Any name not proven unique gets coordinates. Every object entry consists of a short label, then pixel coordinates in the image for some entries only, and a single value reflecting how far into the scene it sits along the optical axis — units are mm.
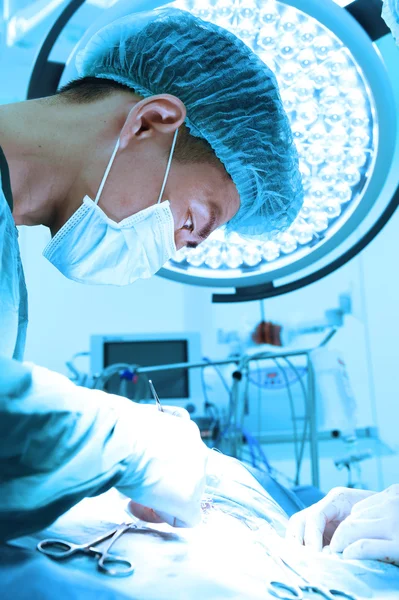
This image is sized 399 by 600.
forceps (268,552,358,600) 597
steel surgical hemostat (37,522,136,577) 606
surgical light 979
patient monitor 3029
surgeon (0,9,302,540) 970
